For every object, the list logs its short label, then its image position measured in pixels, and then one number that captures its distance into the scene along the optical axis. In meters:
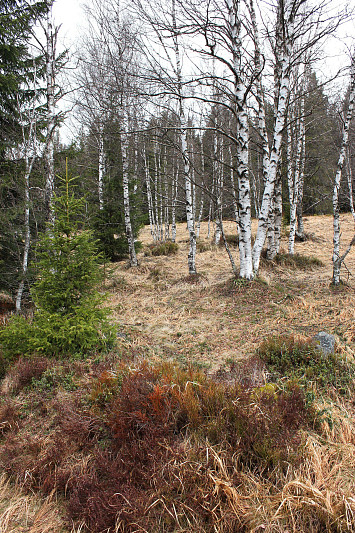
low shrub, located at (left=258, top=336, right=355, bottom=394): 3.54
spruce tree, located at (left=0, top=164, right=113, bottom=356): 4.36
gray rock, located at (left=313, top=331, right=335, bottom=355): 4.08
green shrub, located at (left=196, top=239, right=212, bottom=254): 14.39
